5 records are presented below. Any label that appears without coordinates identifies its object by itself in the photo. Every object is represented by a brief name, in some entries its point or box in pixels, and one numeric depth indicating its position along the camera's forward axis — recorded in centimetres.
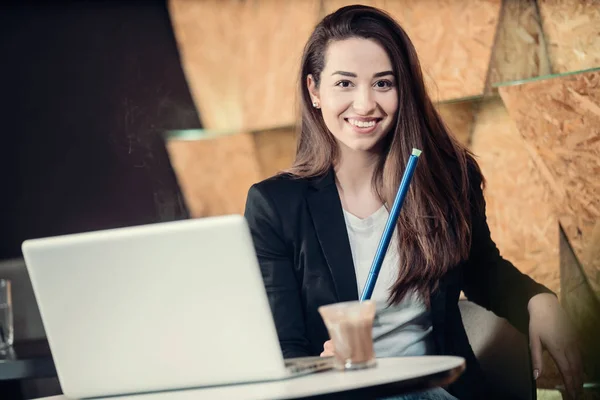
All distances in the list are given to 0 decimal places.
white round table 180
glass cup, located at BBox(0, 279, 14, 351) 322
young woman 254
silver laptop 188
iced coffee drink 193
